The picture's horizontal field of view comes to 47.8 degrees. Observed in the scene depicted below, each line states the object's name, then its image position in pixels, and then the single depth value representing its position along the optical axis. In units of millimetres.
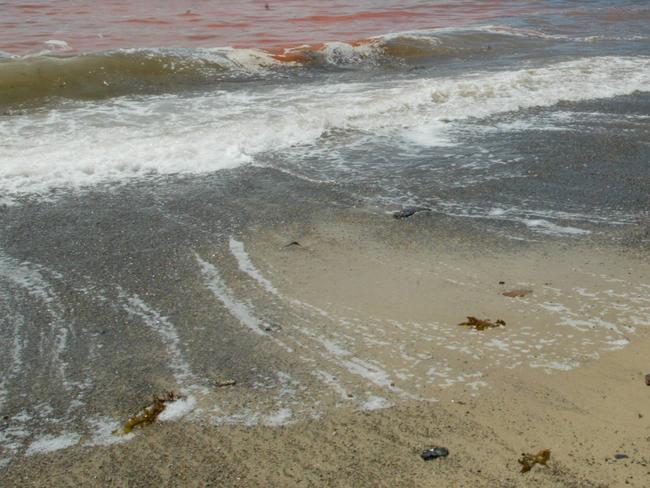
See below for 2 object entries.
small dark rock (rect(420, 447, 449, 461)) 2752
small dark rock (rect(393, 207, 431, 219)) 5406
